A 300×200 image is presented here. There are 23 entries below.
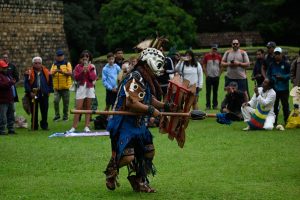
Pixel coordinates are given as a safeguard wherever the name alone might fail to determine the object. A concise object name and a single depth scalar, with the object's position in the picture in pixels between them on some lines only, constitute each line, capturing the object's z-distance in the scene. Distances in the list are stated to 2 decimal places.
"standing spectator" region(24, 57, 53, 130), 18.92
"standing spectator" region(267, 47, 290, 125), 17.95
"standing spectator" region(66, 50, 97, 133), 18.11
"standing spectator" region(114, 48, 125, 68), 19.52
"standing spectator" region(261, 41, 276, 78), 18.91
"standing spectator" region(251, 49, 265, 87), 19.94
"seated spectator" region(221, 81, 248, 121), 19.28
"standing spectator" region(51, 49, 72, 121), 20.33
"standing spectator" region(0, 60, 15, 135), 17.58
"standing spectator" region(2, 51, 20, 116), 18.78
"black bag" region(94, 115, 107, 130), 18.59
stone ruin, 38.06
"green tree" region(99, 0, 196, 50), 58.69
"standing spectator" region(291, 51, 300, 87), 18.12
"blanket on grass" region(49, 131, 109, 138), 17.27
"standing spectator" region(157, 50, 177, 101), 18.80
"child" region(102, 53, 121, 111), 19.05
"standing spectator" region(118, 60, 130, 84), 17.69
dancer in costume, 10.20
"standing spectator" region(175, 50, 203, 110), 20.17
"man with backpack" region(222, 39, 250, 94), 19.88
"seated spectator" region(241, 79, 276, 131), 17.31
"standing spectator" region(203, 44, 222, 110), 23.08
